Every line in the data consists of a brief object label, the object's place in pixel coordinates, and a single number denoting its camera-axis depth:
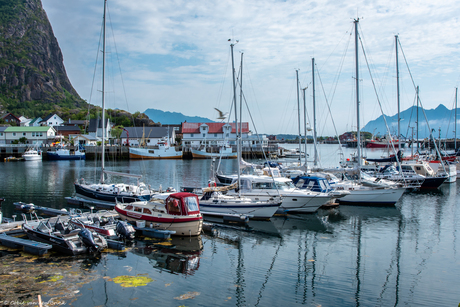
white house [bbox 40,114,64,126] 129.45
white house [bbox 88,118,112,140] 107.00
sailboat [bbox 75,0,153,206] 26.27
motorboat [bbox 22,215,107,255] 15.18
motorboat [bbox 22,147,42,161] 76.62
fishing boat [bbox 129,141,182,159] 84.94
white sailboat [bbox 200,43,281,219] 22.44
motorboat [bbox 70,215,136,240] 17.42
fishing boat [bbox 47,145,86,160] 81.56
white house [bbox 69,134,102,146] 96.75
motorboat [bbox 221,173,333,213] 24.41
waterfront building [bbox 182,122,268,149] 99.25
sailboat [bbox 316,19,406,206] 27.67
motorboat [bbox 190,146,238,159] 87.44
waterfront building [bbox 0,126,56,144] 96.68
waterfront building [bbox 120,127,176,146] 101.06
